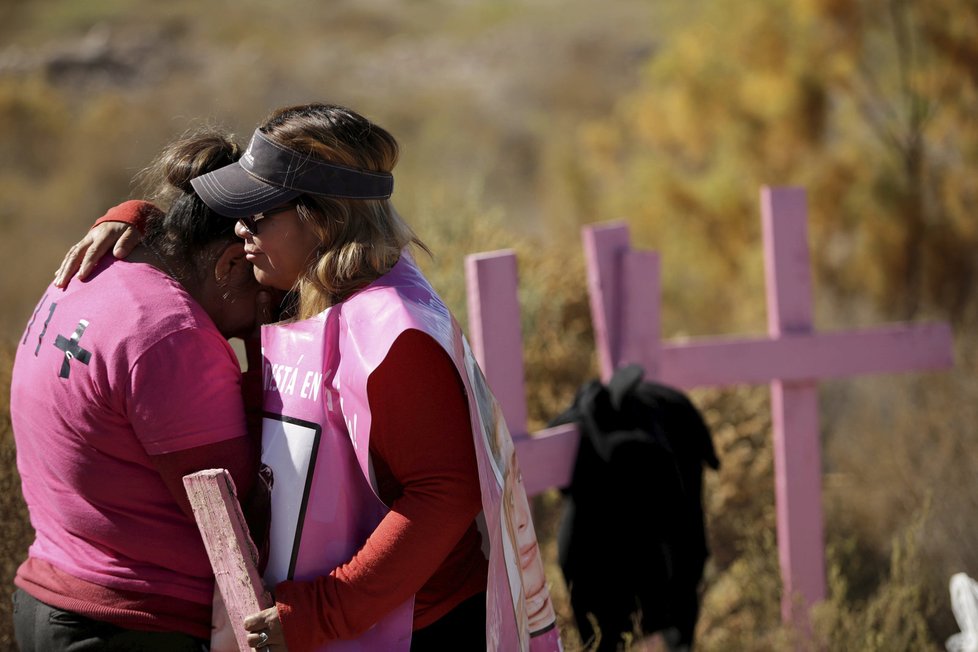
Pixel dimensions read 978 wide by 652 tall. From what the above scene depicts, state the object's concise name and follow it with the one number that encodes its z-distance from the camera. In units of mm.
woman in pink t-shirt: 5884
